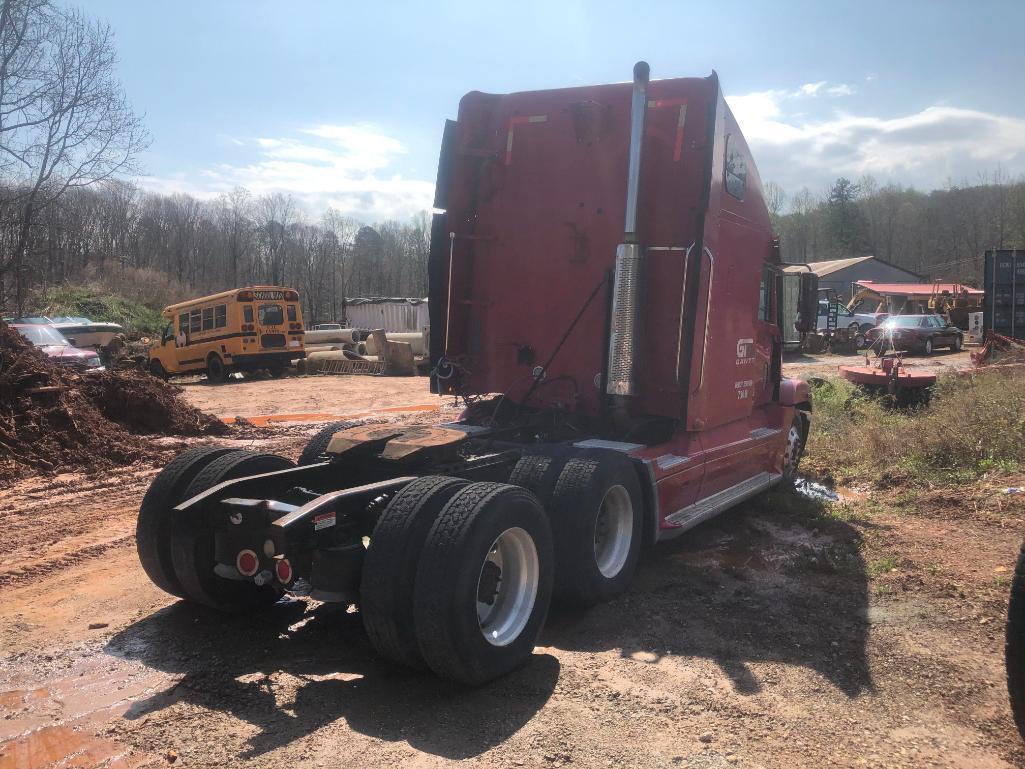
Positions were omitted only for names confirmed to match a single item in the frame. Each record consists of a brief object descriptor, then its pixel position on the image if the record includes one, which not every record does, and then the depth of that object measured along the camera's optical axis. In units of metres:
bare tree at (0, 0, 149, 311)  22.36
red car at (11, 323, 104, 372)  14.09
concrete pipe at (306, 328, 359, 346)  31.12
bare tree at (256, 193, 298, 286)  65.06
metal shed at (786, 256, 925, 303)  66.31
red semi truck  3.83
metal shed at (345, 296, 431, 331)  36.03
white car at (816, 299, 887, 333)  38.48
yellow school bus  23.48
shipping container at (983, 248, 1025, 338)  19.53
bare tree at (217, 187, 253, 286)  65.56
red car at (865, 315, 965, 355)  30.23
